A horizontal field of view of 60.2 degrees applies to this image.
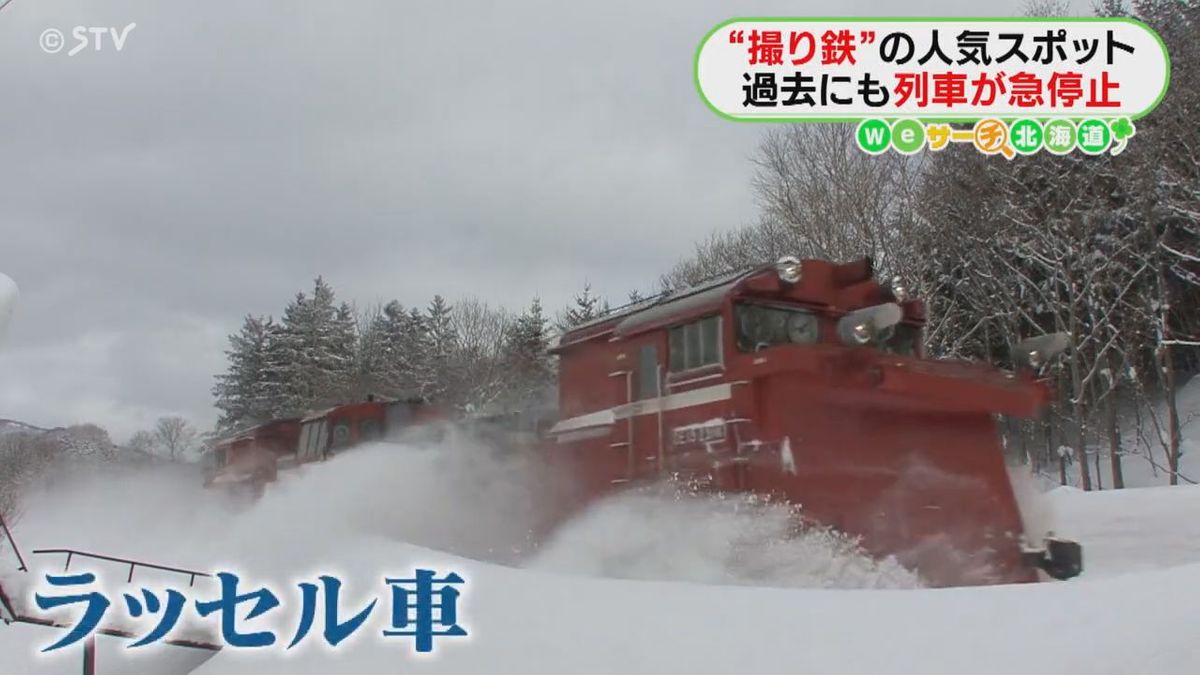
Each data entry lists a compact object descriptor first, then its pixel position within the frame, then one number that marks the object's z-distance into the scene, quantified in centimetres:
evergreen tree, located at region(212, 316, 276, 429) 4728
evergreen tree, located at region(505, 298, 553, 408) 4144
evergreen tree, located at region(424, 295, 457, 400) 4672
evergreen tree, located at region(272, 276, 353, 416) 4619
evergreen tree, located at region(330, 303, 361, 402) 4666
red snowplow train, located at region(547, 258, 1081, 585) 1068
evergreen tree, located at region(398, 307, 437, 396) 4681
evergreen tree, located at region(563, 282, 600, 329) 5044
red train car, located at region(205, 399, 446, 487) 1841
